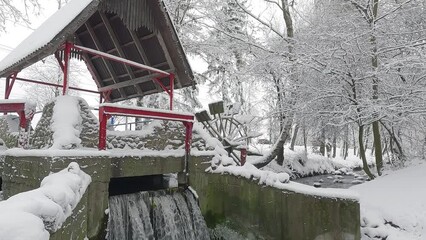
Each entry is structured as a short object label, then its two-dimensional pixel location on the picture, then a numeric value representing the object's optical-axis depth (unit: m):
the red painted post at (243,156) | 8.83
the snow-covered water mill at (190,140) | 5.25
